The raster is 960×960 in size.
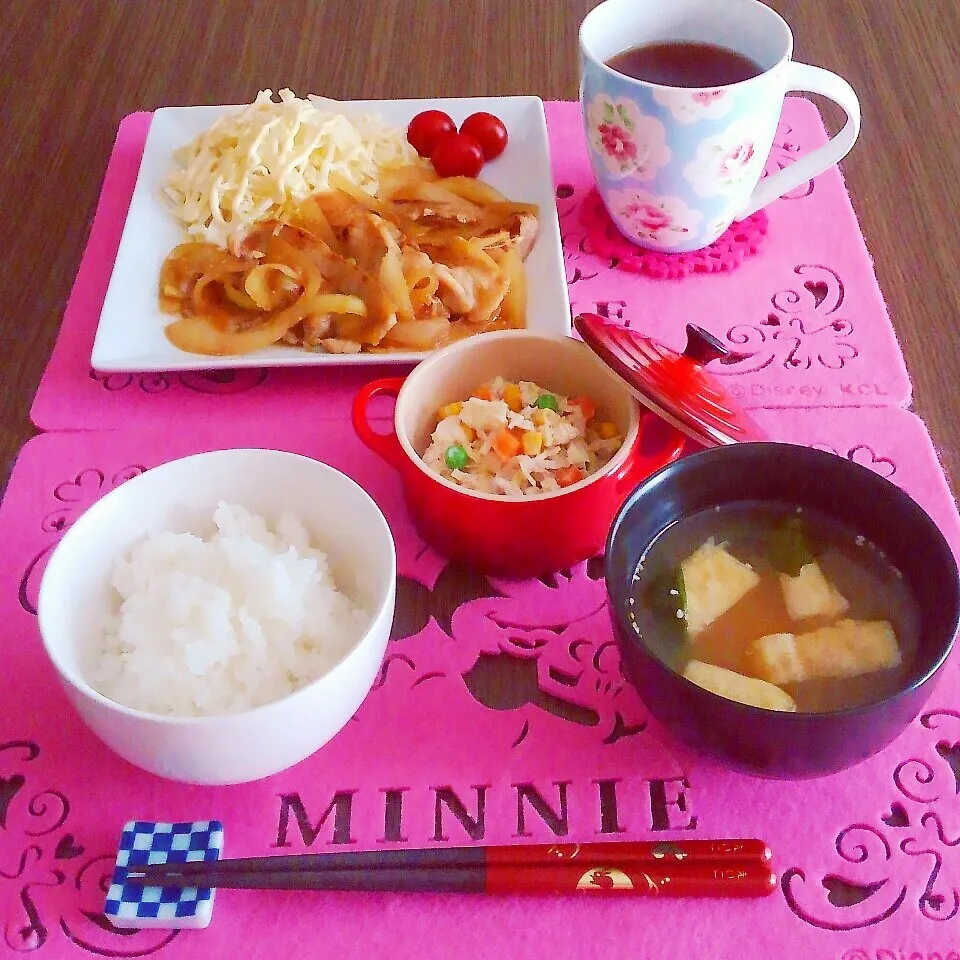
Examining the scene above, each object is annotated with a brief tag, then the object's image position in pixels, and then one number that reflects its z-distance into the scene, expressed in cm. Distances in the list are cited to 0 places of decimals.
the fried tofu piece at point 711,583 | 53
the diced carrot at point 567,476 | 58
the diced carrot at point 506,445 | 58
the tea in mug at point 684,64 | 68
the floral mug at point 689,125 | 65
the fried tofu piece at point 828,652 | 51
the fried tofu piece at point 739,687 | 50
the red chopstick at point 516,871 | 49
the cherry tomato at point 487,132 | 76
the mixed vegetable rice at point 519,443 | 58
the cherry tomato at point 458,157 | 75
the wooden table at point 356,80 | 72
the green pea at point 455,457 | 58
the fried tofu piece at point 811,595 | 52
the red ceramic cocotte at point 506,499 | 56
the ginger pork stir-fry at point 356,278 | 66
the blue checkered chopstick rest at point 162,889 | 49
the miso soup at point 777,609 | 50
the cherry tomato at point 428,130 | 77
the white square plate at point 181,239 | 65
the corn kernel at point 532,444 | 58
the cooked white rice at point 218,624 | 51
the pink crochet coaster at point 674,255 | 71
